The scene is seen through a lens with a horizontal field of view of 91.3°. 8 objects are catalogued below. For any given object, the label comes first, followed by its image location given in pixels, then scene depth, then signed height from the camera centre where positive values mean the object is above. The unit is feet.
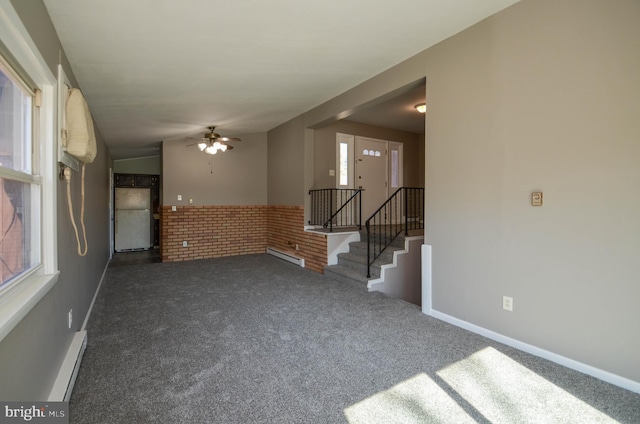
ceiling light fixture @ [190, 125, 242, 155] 18.60 +4.10
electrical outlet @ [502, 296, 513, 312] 8.86 -2.61
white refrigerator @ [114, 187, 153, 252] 27.22 -0.71
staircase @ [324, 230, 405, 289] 14.92 -2.70
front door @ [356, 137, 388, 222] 22.97 +2.95
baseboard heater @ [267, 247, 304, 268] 20.04 -3.10
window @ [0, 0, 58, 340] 4.63 +0.68
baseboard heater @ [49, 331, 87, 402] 5.98 -3.45
